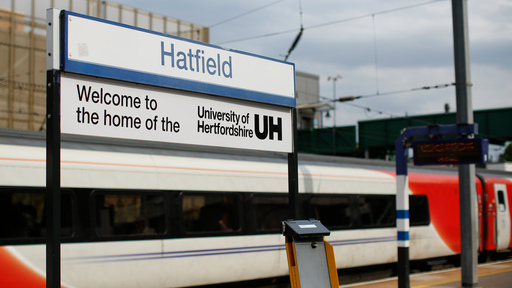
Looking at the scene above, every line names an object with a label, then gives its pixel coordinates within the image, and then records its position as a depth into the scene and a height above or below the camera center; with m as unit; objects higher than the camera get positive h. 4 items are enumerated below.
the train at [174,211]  8.34 -0.72
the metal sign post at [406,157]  10.26 +0.08
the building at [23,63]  29.94 +5.34
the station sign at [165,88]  4.69 +0.70
